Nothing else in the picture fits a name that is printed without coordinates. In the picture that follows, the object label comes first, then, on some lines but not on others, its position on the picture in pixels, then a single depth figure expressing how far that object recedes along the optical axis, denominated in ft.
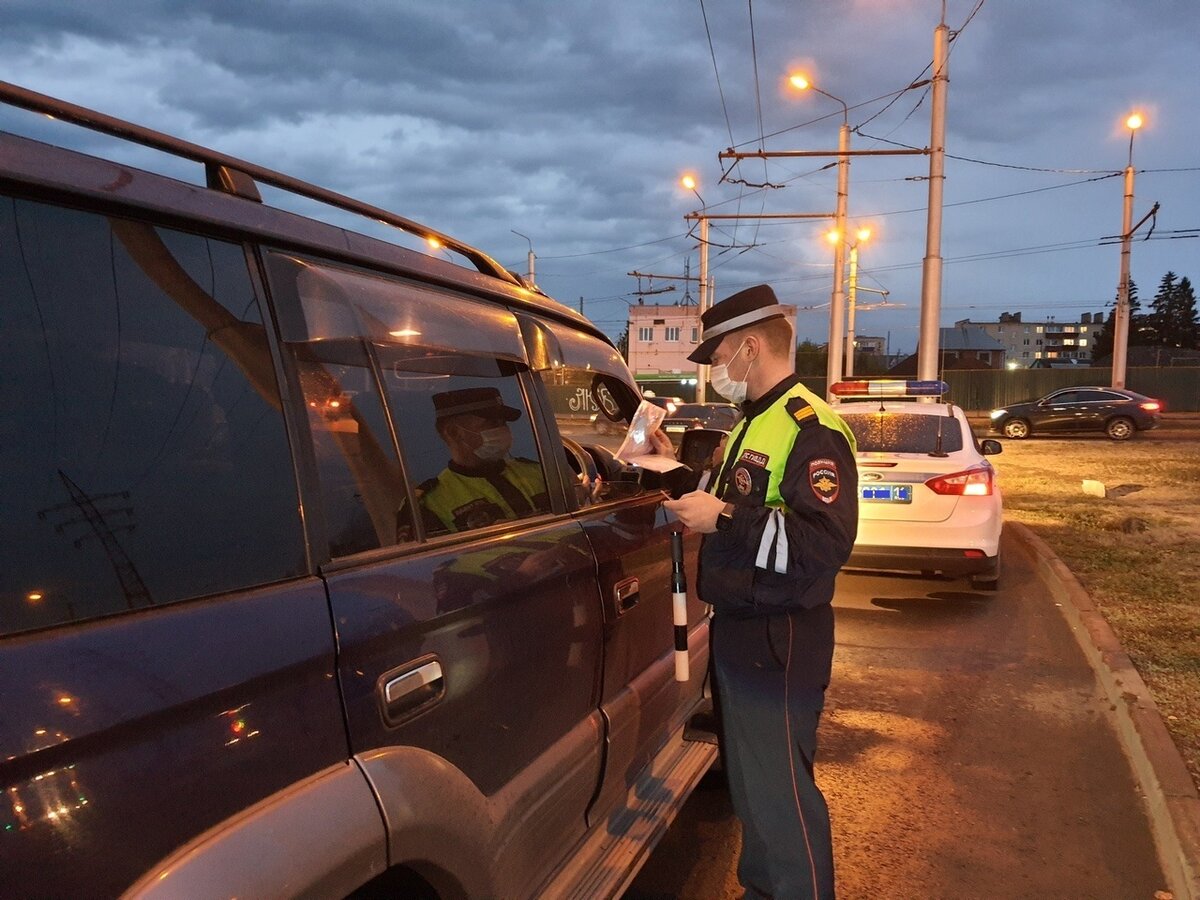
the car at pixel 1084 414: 77.15
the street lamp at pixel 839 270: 66.90
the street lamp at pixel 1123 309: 91.20
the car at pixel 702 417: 64.54
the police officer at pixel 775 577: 7.63
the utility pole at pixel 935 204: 47.14
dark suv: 3.59
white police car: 21.67
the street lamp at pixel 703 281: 99.55
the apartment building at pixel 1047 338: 485.97
